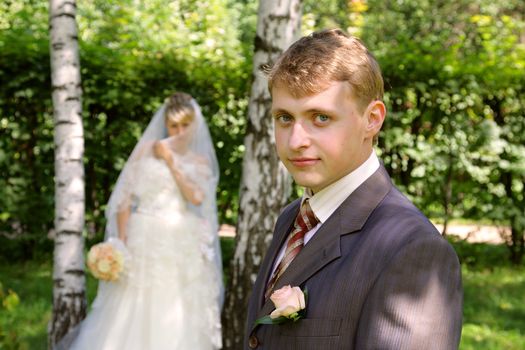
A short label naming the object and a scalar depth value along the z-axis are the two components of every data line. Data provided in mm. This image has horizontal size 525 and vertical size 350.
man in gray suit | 1400
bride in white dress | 5555
